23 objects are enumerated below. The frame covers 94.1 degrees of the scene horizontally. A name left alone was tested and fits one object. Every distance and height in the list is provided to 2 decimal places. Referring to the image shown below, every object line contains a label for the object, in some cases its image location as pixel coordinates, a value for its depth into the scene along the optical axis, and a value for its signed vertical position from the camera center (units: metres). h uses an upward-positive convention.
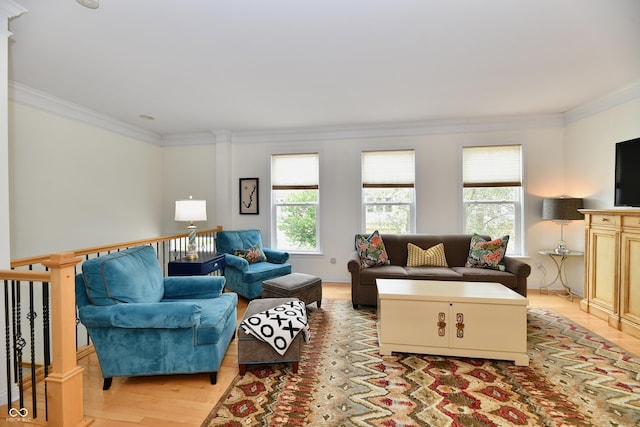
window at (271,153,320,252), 5.01 +0.11
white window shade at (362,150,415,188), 4.73 +0.63
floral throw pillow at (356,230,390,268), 3.84 -0.56
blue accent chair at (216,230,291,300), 3.87 -0.80
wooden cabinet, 2.88 -0.64
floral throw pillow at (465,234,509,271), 3.65 -0.58
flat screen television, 3.11 +0.36
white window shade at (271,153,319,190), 5.00 +0.62
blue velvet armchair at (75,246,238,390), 1.99 -0.82
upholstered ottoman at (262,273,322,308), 3.28 -0.90
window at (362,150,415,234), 4.74 +0.27
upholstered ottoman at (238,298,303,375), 2.21 -1.08
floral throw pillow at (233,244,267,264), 4.30 -0.66
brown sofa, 3.37 -0.77
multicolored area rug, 1.77 -1.25
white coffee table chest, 2.35 -0.94
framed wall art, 5.14 +0.21
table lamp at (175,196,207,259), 3.93 -0.03
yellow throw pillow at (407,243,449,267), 3.89 -0.65
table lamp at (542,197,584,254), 3.82 -0.03
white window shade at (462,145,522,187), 4.46 +0.62
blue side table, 3.46 -0.68
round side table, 4.14 -0.93
